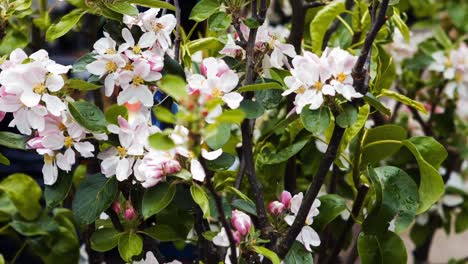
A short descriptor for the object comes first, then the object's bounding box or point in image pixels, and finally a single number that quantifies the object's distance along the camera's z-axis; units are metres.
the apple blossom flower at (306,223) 1.30
